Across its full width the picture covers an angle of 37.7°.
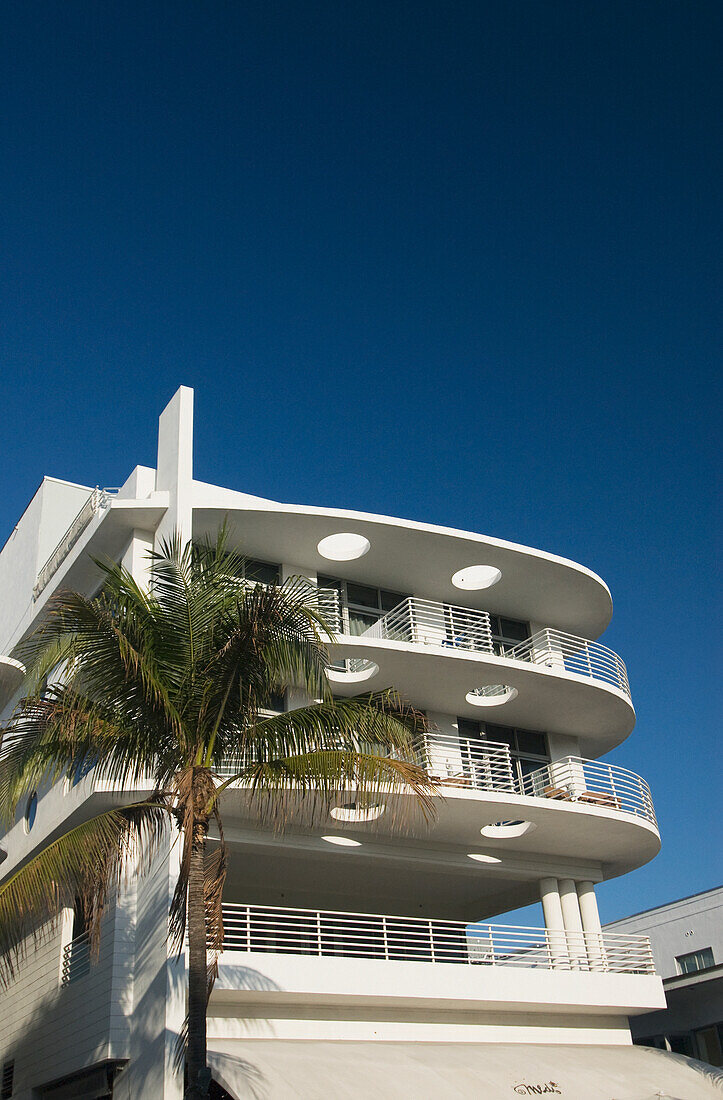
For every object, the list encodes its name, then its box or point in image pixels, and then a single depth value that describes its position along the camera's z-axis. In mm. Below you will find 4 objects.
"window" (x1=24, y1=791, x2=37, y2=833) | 25159
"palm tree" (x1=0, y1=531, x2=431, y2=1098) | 13125
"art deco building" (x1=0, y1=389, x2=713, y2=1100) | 19016
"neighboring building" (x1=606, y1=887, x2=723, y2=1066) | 28750
